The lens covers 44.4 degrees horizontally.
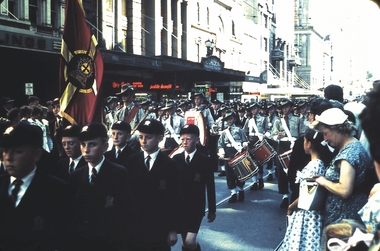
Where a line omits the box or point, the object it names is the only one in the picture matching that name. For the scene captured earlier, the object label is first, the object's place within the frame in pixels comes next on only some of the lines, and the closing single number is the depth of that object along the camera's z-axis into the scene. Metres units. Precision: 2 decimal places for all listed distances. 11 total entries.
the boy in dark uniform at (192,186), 5.24
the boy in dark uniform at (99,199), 3.87
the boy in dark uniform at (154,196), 4.57
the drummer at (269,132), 13.12
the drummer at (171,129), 13.41
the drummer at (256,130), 11.46
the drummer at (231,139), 11.15
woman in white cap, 3.89
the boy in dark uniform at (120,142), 6.13
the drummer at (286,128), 11.45
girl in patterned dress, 4.20
